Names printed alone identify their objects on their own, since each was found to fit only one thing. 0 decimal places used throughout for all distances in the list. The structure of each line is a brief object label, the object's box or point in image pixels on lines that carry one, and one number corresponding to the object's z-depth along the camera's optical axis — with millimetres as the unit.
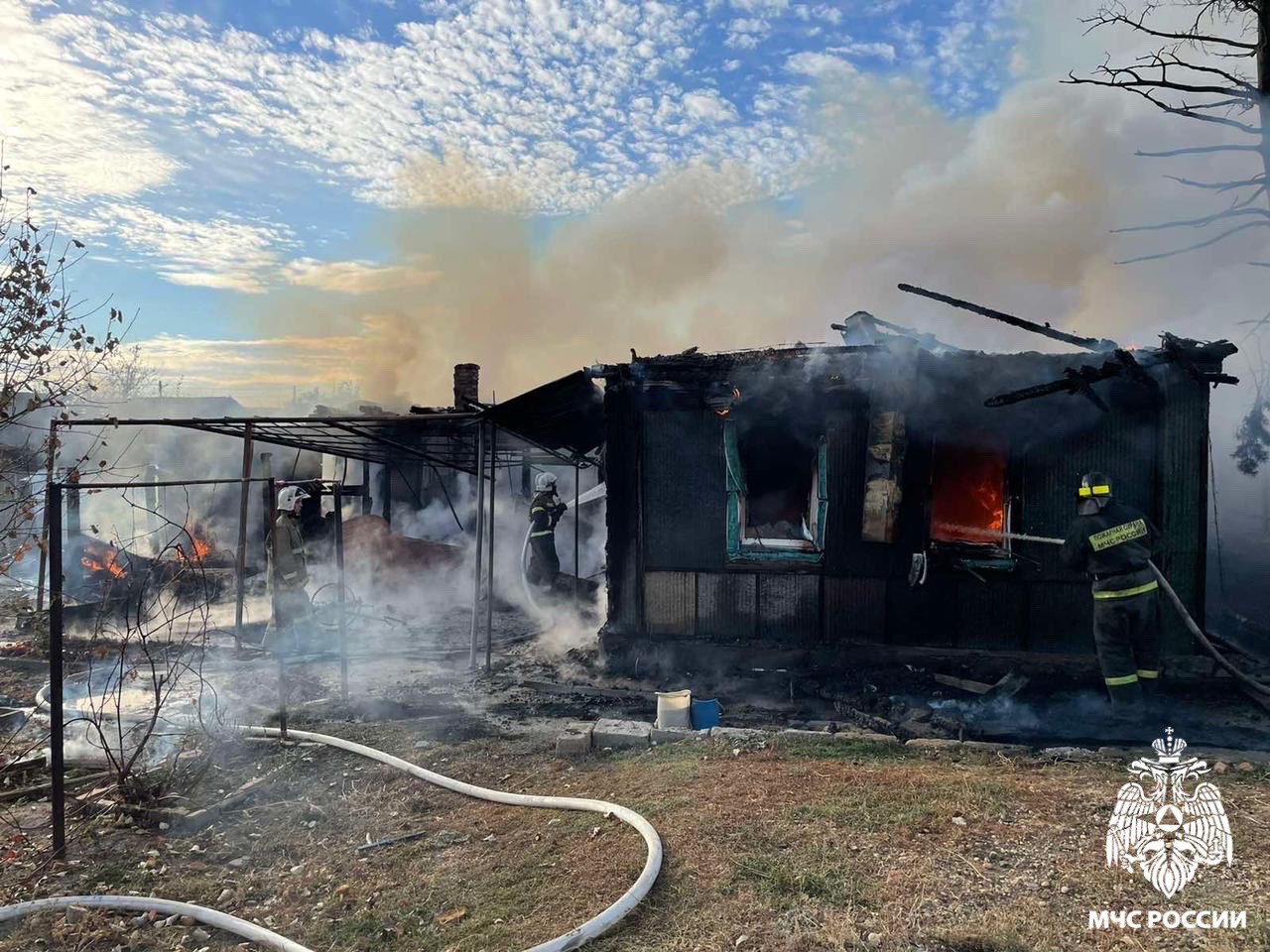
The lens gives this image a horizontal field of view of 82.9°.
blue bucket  6750
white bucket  6629
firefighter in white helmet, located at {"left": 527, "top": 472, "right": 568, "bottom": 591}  12211
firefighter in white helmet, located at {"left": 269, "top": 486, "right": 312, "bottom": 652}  9430
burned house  8039
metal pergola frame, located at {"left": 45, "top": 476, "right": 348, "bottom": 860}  4238
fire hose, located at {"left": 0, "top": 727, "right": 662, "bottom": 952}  3517
